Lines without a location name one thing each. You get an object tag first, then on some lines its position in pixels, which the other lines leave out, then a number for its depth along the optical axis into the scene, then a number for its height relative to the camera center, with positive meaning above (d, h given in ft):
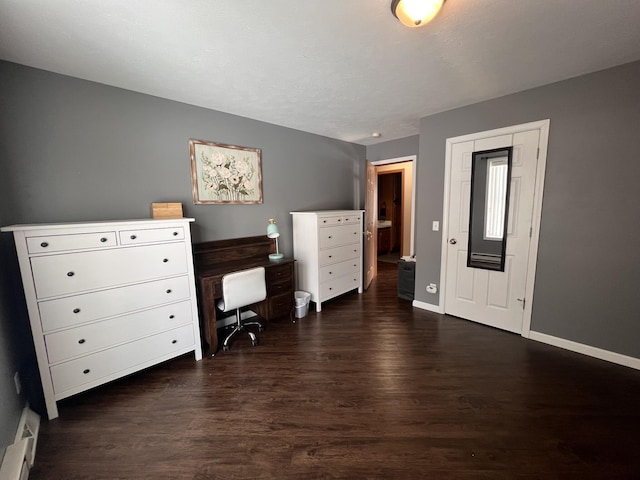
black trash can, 12.25 -3.42
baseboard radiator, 4.09 -4.20
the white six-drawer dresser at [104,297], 5.49 -2.01
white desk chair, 8.00 -2.56
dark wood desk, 8.11 -2.08
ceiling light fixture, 4.32 +3.45
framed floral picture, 8.93 +1.51
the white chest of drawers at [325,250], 11.05 -1.81
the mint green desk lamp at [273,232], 10.37 -0.83
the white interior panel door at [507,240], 8.39 -1.20
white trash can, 10.67 -3.88
